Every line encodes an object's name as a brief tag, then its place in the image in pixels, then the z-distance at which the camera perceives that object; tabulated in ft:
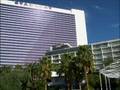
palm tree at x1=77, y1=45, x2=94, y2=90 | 152.03
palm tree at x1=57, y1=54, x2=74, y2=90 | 165.55
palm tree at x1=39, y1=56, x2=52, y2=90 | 175.31
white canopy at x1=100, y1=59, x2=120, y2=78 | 115.26
